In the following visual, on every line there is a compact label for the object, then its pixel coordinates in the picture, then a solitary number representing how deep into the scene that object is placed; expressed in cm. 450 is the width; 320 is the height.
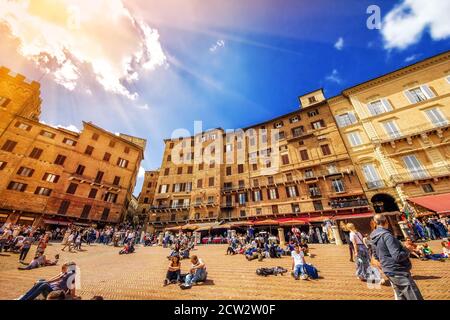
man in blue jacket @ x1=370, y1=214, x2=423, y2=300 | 303
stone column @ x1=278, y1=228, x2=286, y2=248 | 1575
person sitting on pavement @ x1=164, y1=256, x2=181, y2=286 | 671
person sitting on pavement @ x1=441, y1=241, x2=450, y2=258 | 769
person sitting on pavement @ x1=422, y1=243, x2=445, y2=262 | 761
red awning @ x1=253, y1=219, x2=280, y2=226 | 2001
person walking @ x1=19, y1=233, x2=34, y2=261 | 984
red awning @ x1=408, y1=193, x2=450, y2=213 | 1345
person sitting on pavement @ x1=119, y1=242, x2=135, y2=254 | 1371
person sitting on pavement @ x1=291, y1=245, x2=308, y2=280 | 653
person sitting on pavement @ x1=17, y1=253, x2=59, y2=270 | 848
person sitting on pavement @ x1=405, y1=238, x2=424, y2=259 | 808
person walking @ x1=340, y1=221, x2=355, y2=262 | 823
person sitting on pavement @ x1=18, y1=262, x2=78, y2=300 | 448
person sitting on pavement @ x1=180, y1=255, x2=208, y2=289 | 631
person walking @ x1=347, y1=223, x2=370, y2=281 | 580
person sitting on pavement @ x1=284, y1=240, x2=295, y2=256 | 1142
